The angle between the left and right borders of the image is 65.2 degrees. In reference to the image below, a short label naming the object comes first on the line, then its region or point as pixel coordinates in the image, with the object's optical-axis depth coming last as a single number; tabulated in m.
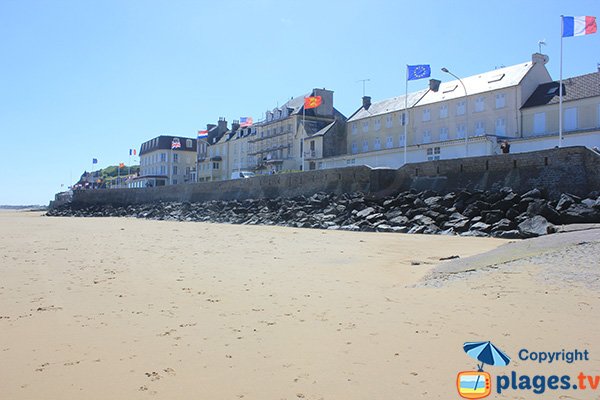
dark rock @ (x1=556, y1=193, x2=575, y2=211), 16.37
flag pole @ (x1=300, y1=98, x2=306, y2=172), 53.50
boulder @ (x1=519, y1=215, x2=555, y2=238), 14.04
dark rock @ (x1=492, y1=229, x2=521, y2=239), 15.23
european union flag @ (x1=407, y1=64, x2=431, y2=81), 34.75
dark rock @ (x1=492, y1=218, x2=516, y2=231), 16.30
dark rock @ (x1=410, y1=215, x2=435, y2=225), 19.16
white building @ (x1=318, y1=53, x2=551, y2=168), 36.16
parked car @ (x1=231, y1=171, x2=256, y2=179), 49.97
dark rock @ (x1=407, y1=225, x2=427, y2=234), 18.62
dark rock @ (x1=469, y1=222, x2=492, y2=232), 16.80
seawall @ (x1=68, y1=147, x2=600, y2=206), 18.17
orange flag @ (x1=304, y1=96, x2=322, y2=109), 50.16
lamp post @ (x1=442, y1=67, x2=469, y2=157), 30.15
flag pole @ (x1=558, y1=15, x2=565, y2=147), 24.88
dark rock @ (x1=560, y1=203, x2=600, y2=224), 15.17
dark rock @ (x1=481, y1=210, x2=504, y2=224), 17.34
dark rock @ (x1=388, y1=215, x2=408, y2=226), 20.23
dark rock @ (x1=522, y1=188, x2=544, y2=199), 18.16
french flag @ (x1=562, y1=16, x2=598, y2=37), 24.22
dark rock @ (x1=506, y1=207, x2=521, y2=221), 17.33
